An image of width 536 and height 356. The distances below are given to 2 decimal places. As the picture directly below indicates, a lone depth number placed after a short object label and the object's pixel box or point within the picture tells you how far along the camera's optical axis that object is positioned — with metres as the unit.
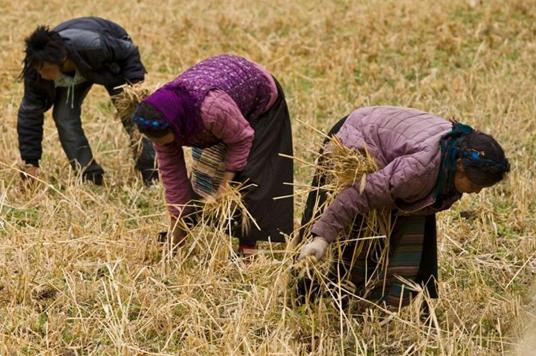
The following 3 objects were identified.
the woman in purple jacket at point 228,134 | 7.03
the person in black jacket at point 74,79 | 8.98
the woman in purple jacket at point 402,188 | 5.92
